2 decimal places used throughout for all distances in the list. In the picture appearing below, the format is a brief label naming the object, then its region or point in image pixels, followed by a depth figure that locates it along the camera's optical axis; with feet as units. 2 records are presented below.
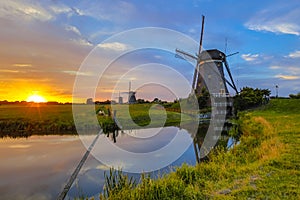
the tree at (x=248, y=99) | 110.22
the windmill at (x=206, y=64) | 108.27
